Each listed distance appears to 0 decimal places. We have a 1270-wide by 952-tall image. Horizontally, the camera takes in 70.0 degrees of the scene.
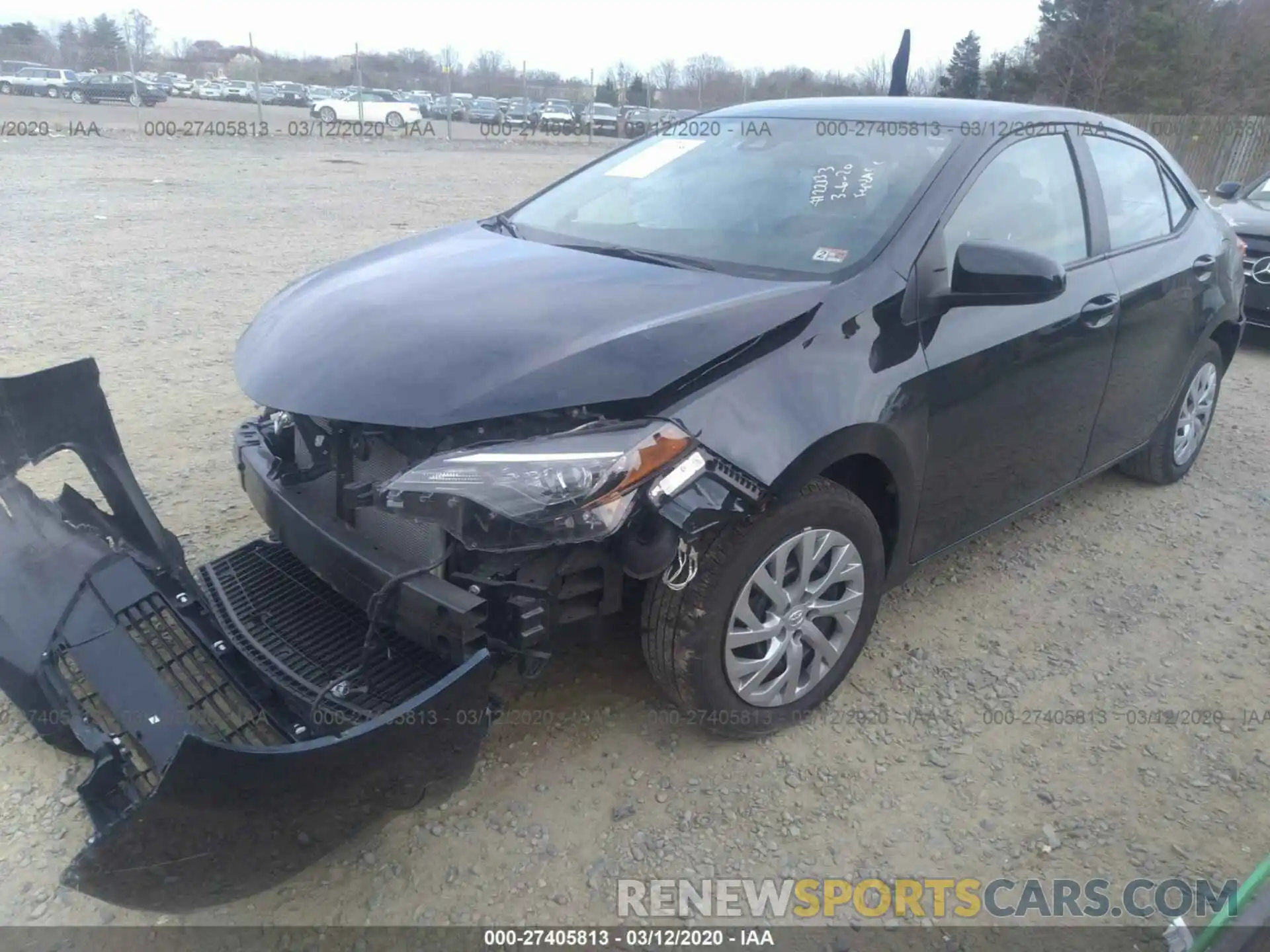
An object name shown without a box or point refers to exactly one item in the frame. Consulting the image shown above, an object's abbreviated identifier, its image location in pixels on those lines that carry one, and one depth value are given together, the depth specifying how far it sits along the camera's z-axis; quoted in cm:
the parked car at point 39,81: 3214
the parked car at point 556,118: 3169
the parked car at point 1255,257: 706
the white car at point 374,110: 2989
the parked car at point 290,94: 3672
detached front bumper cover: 165
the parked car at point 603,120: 3181
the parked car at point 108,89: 3014
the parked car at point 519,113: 3195
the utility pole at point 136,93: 2300
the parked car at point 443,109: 3428
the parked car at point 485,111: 3247
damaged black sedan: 193
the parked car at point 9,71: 3225
